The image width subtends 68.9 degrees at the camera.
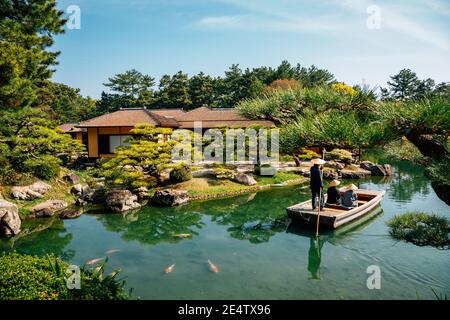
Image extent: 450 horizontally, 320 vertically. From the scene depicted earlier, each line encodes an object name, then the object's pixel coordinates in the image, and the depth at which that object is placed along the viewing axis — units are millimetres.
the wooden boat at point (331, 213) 10930
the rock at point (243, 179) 19422
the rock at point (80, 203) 15380
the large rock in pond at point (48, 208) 13578
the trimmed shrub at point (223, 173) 18952
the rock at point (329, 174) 23152
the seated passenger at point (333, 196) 12146
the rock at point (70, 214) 13528
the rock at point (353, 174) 24094
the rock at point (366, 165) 26172
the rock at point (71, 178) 17453
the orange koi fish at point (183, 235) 11344
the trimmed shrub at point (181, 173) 18000
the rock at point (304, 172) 23172
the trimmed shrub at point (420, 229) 5766
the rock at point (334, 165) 25938
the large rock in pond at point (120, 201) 14594
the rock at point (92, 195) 15957
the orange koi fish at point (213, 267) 8273
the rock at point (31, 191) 14109
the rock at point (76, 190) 16297
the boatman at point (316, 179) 10656
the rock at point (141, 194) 16356
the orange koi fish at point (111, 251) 9711
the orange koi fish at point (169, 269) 8266
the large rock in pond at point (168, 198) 15641
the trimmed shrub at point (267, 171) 21125
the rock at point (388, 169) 25777
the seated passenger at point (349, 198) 11953
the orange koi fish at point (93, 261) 8820
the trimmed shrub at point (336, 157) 27191
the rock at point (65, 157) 24203
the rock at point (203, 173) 19542
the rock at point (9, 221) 11312
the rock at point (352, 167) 26031
